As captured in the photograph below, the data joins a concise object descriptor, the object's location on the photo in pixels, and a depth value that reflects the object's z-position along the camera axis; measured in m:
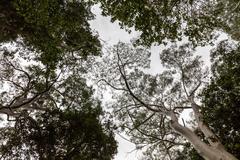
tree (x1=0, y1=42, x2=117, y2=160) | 12.06
